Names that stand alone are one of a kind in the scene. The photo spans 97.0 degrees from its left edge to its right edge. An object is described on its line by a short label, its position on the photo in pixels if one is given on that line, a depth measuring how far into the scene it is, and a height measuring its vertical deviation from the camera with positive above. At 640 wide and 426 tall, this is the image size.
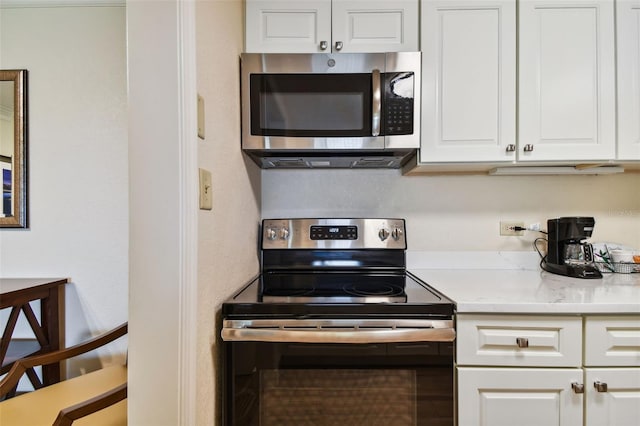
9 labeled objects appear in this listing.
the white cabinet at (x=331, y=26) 1.25 +0.82
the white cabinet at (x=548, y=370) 0.90 -0.51
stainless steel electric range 0.88 -0.48
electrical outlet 1.55 -0.10
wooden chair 0.84 -0.74
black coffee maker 1.29 -0.19
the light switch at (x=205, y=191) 0.81 +0.06
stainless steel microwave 1.19 +0.46
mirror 1.61 +0.42
